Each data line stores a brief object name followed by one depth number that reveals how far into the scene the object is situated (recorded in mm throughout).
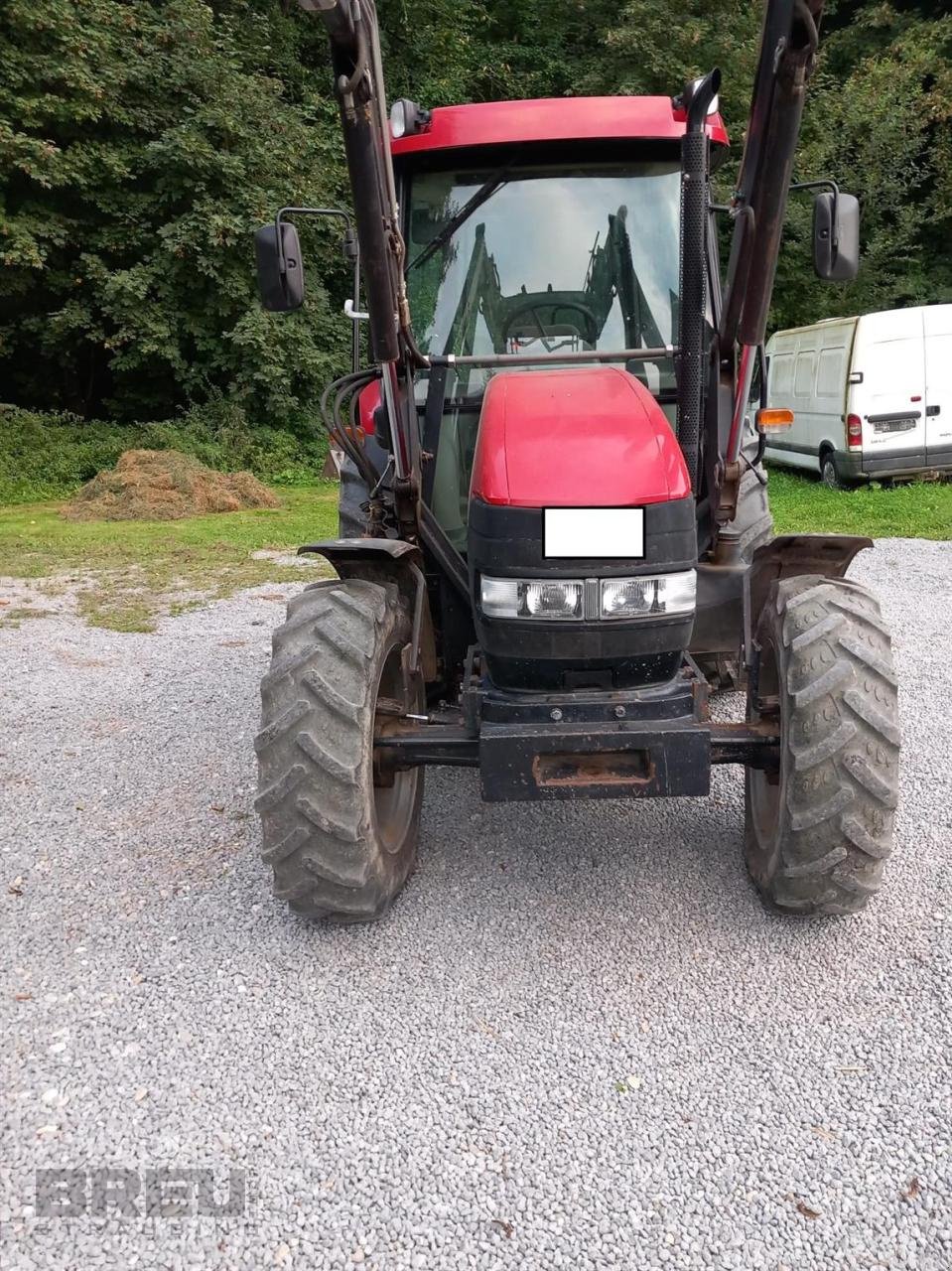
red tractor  2668
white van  11812
